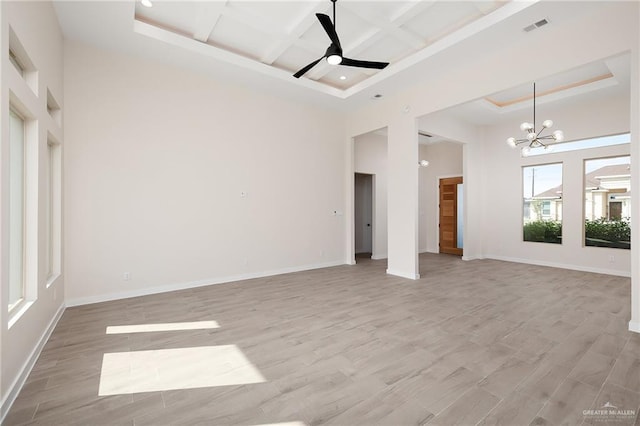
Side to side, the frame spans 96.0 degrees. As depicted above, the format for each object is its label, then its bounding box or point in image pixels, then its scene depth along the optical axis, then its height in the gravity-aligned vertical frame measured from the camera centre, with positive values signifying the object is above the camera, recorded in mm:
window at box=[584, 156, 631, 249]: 5852 +198
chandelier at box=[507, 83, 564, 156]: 5453 +1550
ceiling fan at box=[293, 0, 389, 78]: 3104 +1899
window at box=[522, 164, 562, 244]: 6742 +208
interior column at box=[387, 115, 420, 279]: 5484 +297
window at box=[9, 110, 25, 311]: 2395 -4
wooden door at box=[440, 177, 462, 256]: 8516 -116
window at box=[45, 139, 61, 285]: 3588 +52
